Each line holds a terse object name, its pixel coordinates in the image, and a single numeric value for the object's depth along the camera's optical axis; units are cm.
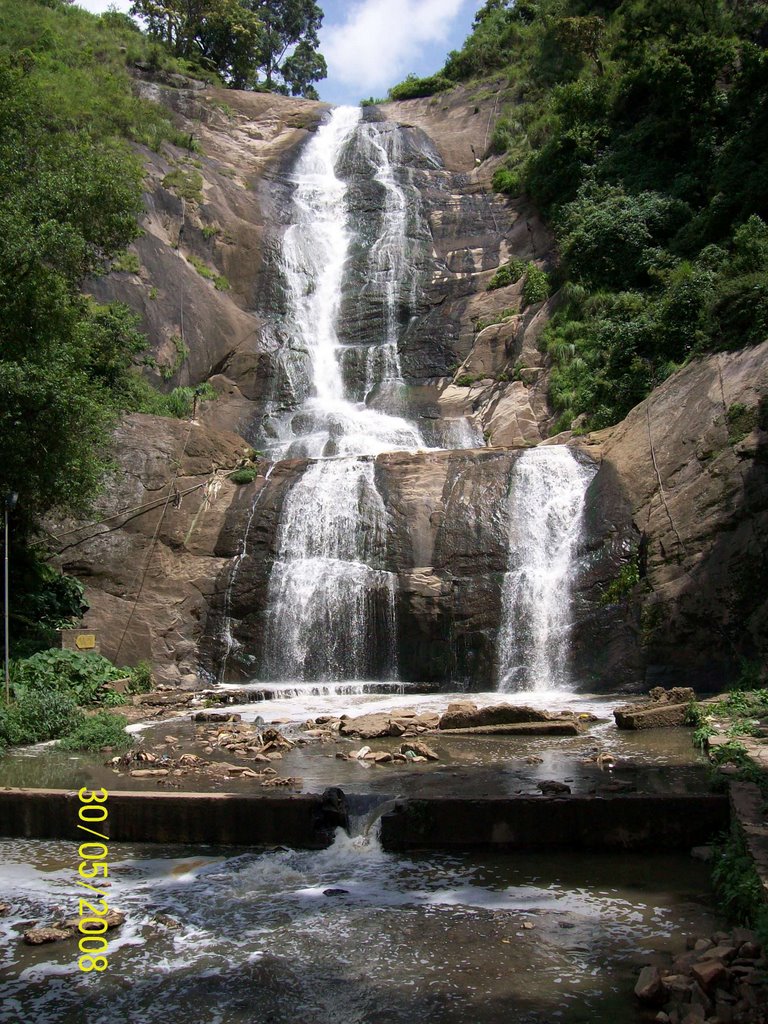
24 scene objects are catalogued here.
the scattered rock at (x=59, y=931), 548
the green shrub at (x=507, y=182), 3547
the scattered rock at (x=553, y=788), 759
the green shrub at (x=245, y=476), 2111
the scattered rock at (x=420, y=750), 1013
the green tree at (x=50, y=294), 1439
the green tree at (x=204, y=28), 4541
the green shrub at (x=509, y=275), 3145
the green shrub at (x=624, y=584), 1645
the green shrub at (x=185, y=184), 3344
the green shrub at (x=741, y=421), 1620
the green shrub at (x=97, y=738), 1112
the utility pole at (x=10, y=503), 1316
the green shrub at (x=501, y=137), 3841
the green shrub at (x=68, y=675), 1420
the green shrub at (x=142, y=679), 1602
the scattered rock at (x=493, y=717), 1209
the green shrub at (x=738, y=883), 505
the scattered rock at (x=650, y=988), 442
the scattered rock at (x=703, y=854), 656
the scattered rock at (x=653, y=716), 1150
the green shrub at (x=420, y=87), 4562
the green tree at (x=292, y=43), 5900
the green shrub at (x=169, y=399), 2356
